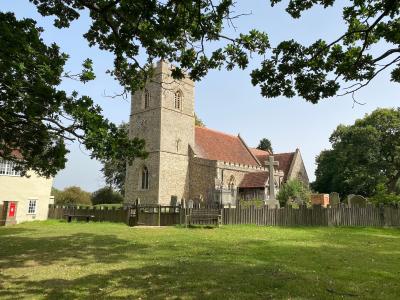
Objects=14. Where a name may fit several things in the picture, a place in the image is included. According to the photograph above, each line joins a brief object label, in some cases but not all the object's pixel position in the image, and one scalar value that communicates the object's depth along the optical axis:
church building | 34.47
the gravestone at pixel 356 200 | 20.79
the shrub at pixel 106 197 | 47.56
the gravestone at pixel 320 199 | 27.64
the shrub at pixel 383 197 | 19.69
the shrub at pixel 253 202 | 27.97
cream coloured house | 25.95
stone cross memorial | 24.75
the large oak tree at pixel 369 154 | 41.50
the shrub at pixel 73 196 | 42.41
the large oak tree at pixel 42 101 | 7.96
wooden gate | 21.23
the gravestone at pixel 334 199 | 20.77
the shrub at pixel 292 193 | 33.19
